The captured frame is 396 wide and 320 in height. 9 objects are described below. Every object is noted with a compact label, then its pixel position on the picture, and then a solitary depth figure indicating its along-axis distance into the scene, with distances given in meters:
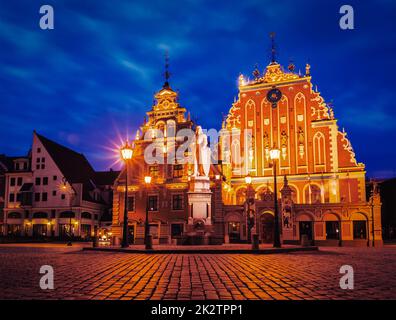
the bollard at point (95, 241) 23.08
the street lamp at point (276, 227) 20.77
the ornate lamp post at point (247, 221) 37.17
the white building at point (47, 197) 51.66
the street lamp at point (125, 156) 21.86
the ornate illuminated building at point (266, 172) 39.50
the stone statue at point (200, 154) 28.58
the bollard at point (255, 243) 19.22
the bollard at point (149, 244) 20.30
